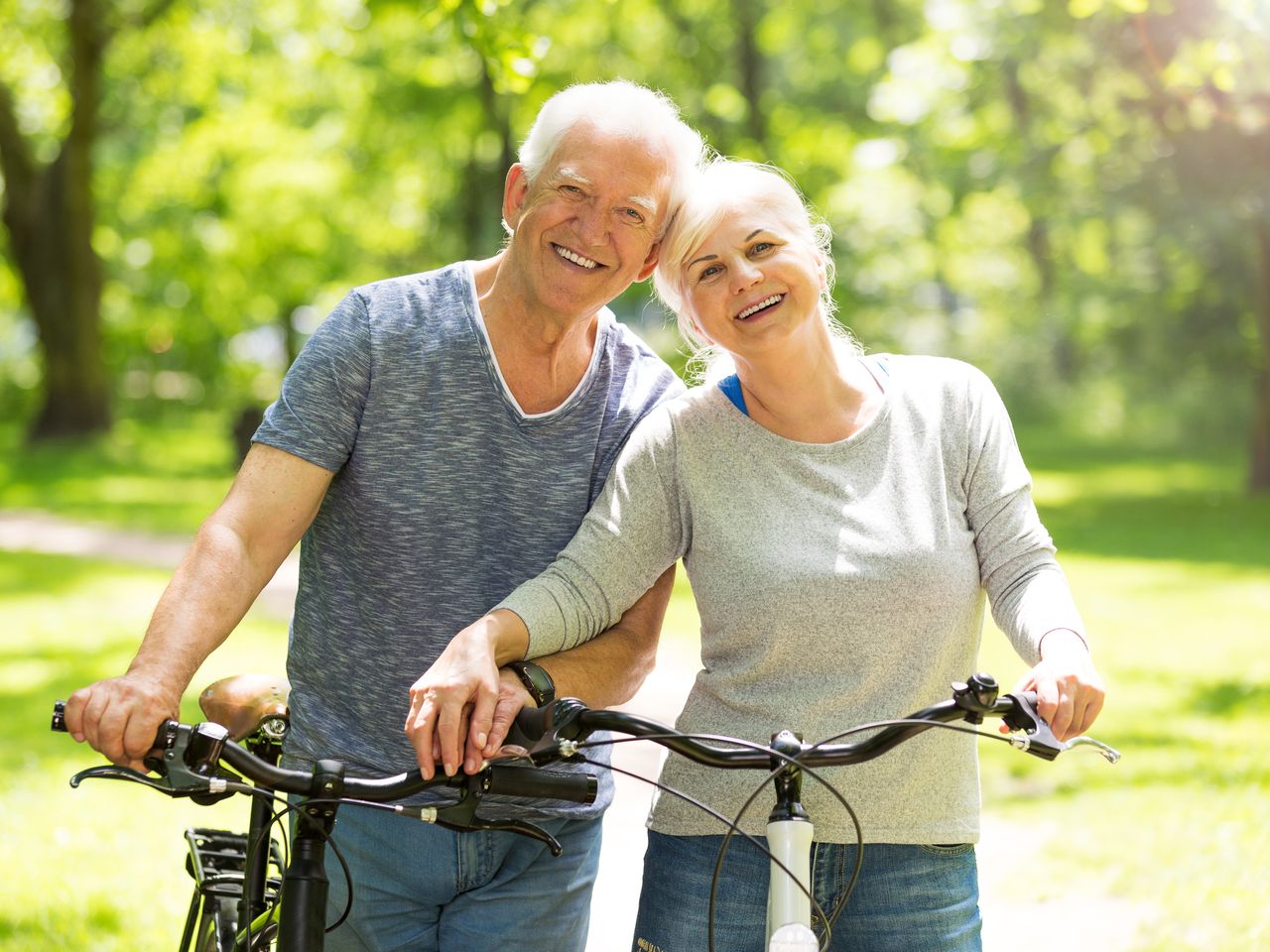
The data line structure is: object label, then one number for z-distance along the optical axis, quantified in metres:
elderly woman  2.59
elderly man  2.79
